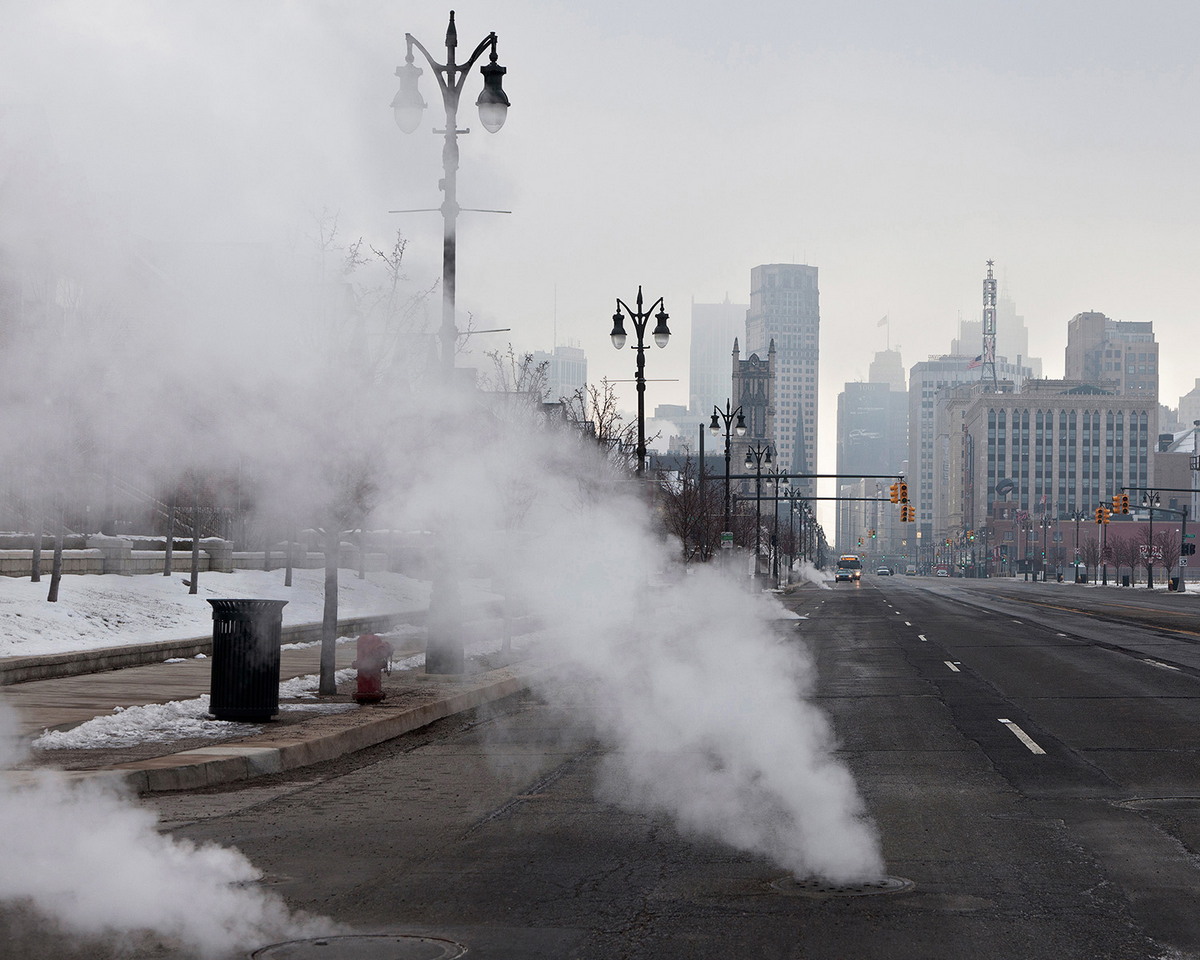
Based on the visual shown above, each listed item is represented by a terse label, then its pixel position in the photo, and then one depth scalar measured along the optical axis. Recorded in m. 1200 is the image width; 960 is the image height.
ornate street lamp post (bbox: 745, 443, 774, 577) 66.04
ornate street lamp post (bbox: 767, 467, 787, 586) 84.28
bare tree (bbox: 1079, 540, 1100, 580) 168.25
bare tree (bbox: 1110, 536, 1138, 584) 140.27
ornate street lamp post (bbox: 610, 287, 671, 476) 31.56
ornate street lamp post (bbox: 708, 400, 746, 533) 49.86
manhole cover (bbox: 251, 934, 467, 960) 5.81
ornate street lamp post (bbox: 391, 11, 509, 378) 16.73
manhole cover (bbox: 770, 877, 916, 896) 7.02
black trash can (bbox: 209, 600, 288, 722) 12.88
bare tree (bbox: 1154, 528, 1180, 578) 144.25
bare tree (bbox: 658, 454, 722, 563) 47.97
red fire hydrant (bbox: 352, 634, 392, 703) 15.12
